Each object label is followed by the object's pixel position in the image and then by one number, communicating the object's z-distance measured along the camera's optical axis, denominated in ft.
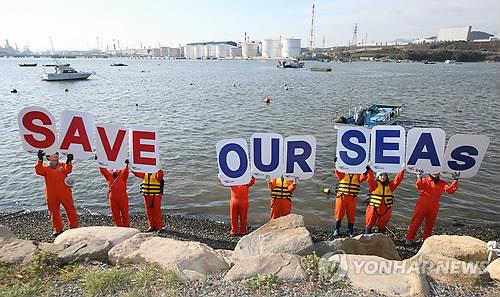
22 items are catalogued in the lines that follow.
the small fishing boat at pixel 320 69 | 348.04
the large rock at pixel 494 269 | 19.01
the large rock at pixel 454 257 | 18.54
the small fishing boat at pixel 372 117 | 82.99
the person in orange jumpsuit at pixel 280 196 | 32.12
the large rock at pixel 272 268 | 18.63
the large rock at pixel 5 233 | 25.66
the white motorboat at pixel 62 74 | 216.95
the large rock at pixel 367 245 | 24.89
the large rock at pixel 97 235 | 24.61
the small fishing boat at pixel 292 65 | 406.00
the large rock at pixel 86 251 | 21.26
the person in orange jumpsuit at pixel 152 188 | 32.86
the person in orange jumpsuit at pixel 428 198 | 30.20
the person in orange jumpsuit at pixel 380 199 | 31.48
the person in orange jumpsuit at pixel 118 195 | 32.30
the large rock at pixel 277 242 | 22.58
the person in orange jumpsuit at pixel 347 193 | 31.76
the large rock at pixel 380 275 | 17.24
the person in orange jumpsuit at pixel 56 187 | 31.32
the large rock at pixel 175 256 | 19.93
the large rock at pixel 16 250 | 20.90
